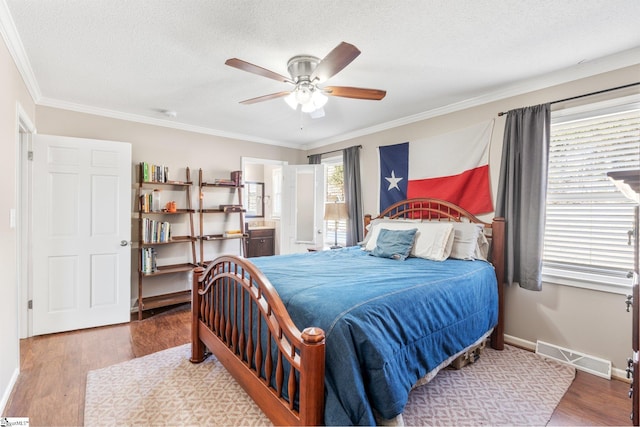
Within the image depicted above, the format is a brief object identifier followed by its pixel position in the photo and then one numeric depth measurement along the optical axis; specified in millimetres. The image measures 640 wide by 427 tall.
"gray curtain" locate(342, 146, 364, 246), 4367
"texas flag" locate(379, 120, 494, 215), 3135
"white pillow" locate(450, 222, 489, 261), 2803
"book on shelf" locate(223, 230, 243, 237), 4425
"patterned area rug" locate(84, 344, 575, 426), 1843
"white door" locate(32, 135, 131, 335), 3037
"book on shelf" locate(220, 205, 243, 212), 4395
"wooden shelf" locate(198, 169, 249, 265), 4211
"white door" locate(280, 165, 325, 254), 4895
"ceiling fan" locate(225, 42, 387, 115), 2041
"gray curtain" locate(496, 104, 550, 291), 2654
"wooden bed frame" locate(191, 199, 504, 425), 1296
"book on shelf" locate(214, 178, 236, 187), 4309
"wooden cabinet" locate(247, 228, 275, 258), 5770
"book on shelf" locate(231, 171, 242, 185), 4516
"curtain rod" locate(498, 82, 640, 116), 2293
